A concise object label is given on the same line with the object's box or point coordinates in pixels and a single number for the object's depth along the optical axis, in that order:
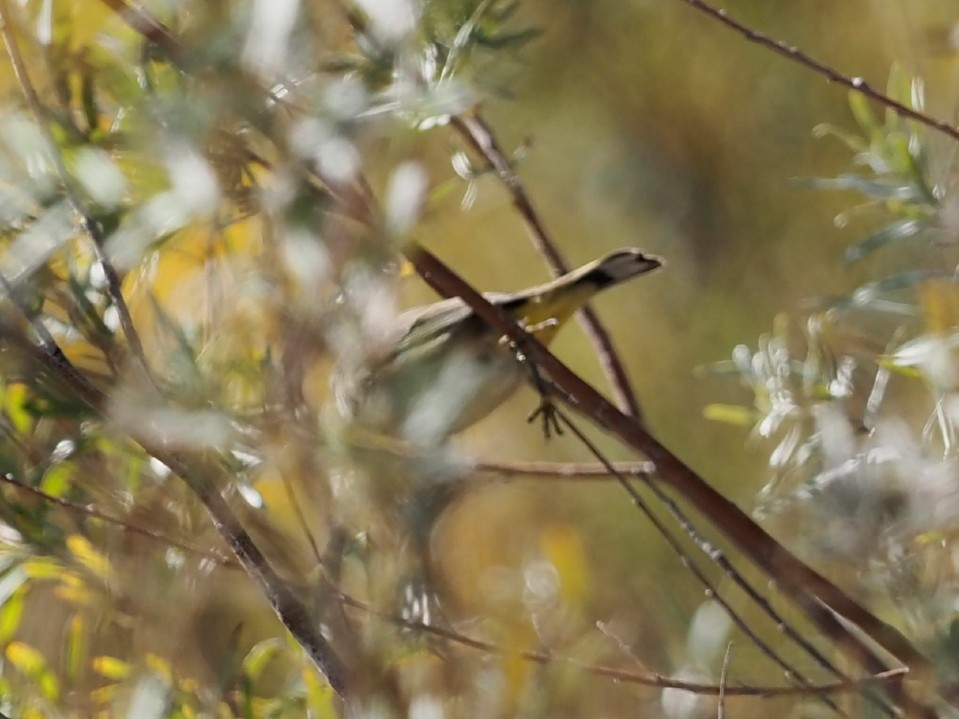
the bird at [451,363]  4.32
